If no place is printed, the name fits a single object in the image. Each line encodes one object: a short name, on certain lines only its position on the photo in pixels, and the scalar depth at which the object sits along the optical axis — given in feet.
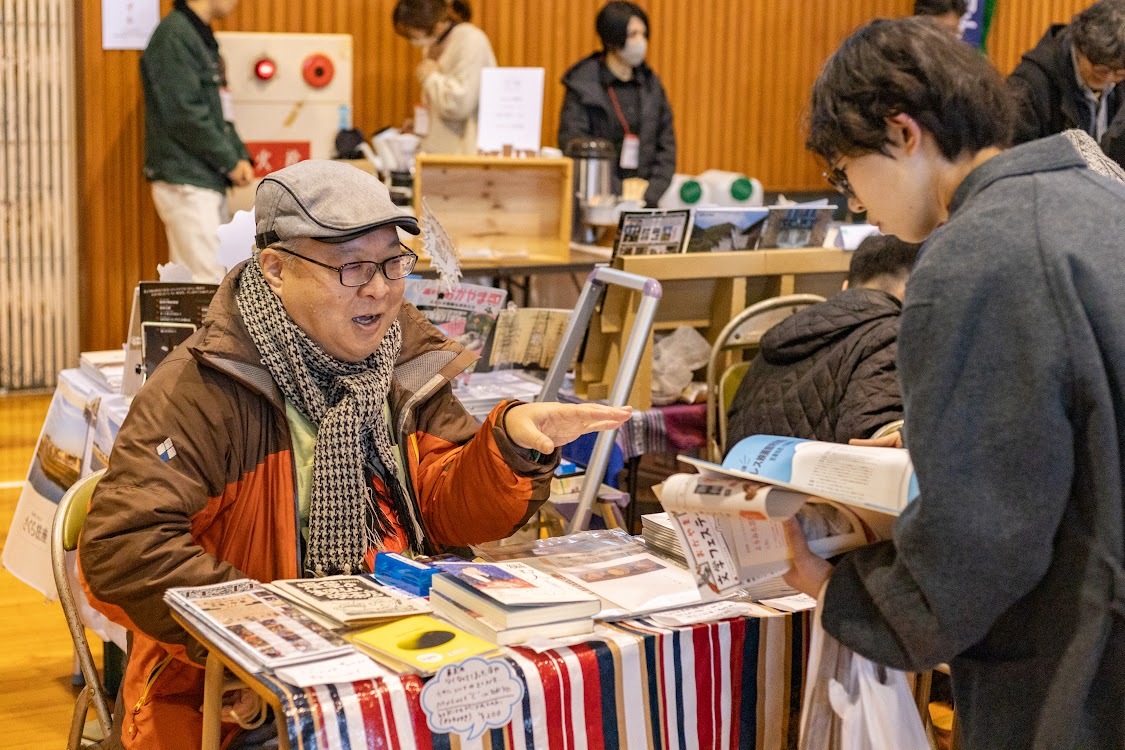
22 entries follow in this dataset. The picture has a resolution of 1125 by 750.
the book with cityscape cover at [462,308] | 11.11
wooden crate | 16.37
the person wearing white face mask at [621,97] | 21.83
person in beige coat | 22.12
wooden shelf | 12.46
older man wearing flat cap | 6.57
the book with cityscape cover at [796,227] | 13.84
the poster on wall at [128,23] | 22.12
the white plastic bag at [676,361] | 13.07
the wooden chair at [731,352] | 12.72
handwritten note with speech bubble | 5.14
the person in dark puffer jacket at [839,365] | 9.99
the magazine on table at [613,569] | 6.23
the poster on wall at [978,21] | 29.89
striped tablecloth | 5.05
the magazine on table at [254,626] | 5.27
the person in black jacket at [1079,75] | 13.52
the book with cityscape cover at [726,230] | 13.23
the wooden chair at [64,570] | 7.24
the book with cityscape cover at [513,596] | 5.63
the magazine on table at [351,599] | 5.71
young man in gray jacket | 4.31
